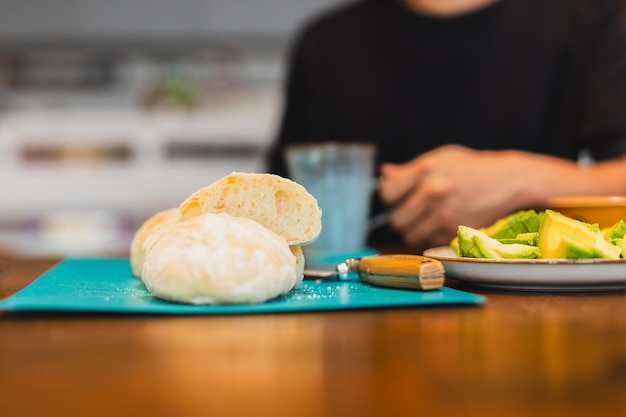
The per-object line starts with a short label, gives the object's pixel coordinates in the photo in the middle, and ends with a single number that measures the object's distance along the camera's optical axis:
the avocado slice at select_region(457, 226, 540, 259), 0.59
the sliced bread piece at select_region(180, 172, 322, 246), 0.62
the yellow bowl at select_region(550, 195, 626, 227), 0.74
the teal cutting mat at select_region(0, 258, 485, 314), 0.50
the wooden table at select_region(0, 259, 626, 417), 0.30
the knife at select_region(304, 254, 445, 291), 0.56
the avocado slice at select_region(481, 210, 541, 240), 0.67
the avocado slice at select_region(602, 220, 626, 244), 0.62
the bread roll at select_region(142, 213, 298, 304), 0.52
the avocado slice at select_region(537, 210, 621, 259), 0.57
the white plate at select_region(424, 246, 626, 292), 0.55
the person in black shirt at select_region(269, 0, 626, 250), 1.66
